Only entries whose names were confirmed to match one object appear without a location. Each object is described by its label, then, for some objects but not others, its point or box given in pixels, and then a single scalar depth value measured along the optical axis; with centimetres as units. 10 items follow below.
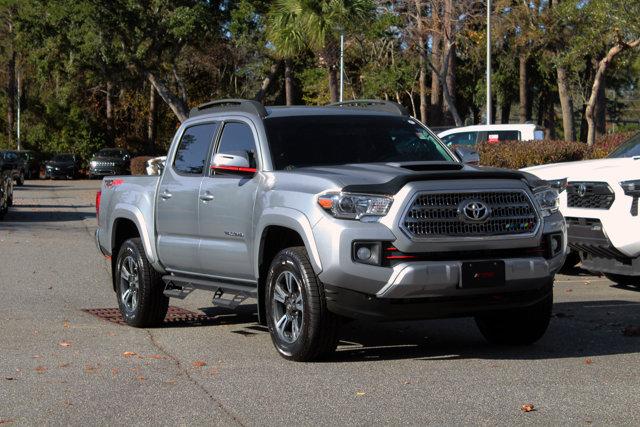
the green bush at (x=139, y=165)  4631
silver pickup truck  779
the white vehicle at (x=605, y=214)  1156
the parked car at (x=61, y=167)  6119
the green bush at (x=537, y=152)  2161
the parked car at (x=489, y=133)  2931
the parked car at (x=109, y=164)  5809
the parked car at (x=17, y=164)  4959
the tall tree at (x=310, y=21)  2909
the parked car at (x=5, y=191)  2680
